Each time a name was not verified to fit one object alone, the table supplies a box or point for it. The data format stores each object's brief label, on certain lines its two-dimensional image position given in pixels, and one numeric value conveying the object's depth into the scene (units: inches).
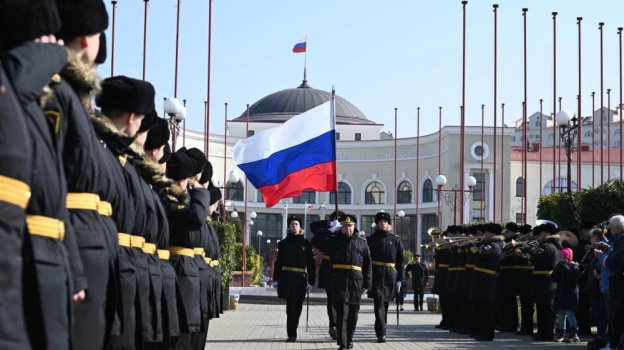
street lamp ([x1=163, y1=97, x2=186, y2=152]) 832.3
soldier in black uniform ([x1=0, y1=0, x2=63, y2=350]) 134.4
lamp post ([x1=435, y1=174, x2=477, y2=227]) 2925.0
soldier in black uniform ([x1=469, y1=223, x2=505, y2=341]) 694.5
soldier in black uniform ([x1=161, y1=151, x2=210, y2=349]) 325.7
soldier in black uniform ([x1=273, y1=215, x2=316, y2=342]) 690.8
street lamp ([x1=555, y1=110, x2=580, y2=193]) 973.7
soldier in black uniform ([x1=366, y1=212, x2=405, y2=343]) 666.2
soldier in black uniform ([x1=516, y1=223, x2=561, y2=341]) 684.7
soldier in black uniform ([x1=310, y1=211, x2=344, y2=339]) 626.2
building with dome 3080.7
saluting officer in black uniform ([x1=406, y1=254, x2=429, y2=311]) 1275.8
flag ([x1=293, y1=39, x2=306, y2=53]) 2498.8
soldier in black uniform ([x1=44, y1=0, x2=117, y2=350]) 191.3
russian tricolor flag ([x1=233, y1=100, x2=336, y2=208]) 735.7
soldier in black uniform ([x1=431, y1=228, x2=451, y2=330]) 825.5
